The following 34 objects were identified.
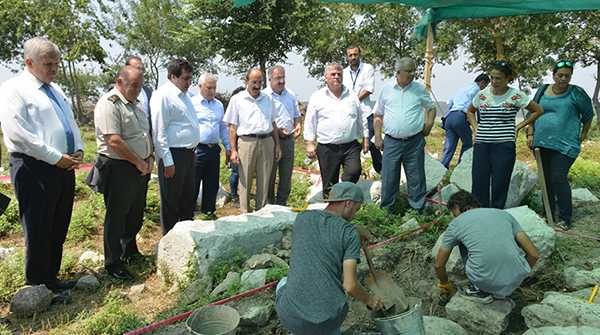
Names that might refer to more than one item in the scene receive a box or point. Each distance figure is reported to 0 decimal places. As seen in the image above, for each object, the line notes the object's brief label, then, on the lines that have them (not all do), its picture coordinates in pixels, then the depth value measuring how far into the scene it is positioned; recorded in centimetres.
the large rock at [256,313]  326
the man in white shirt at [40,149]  355
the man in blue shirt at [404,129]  519
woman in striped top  480
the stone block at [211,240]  406
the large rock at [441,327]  305
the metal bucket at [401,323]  280
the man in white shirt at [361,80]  643
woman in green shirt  497
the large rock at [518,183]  582
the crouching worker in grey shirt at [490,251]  308
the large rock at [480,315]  312
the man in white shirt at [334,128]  539
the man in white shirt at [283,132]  612
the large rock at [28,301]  367
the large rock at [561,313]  299
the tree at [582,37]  1609
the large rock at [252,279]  366
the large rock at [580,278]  358
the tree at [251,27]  1972
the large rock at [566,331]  278
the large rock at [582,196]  607
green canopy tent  489
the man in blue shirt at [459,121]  717
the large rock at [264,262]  398
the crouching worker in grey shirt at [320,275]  254
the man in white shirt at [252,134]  546
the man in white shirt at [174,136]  454
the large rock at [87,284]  417
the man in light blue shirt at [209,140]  593
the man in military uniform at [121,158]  398
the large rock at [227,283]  366
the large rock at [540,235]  380
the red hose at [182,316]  313
